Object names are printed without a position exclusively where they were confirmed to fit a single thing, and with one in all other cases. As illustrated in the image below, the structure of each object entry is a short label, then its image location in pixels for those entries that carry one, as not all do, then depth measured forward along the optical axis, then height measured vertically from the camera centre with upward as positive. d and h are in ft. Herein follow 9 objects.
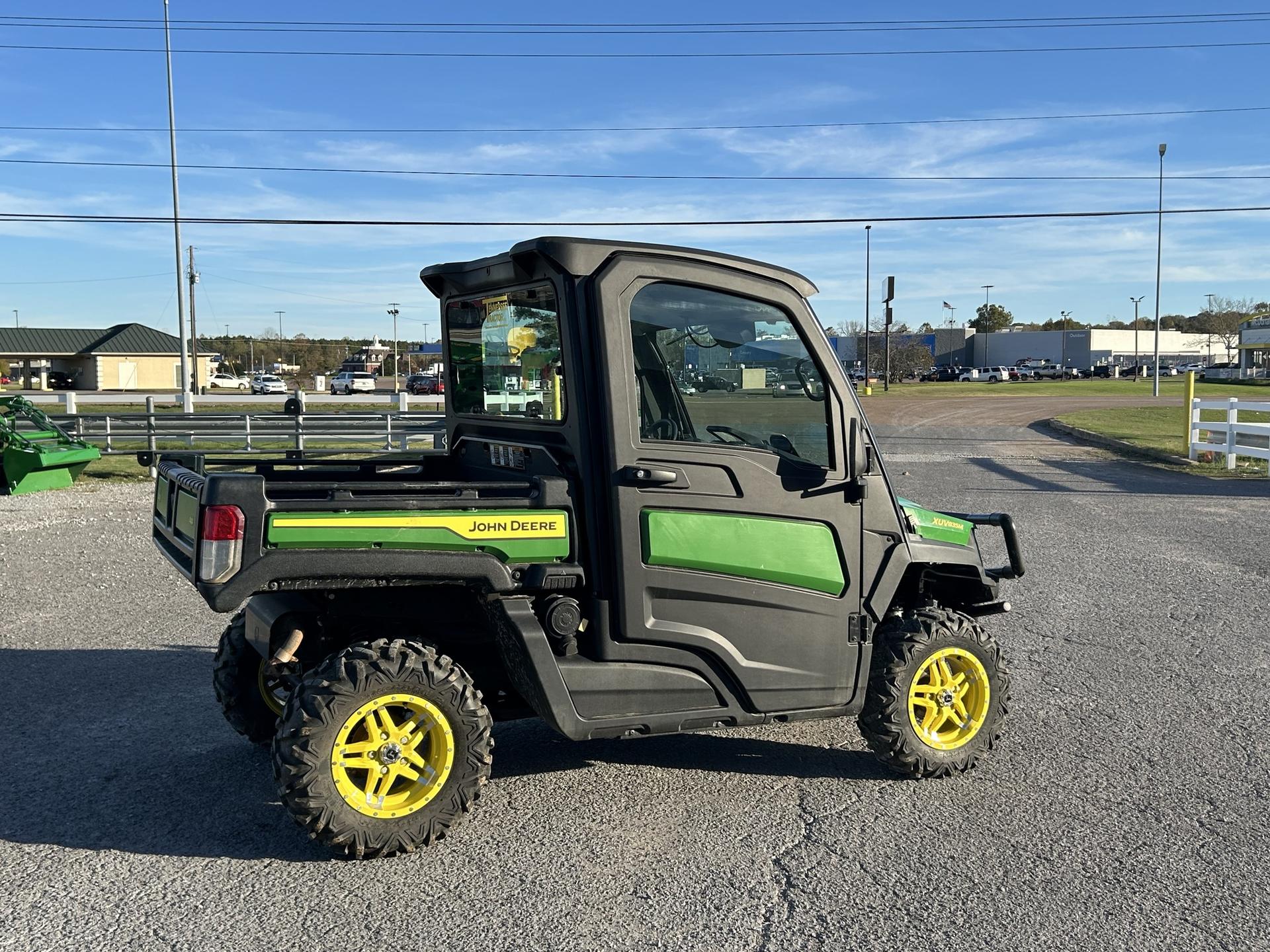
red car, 198.06 -3.22
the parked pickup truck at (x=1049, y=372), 318.86 -2.75
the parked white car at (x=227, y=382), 272.92 -3.14
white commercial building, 379.76 +4.73
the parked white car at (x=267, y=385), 230.68 -3.35
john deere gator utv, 13.37 -2.44
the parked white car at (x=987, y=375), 284.61 -2.98
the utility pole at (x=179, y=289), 98.84 +7.40
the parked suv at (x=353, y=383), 223.30 -2.86
